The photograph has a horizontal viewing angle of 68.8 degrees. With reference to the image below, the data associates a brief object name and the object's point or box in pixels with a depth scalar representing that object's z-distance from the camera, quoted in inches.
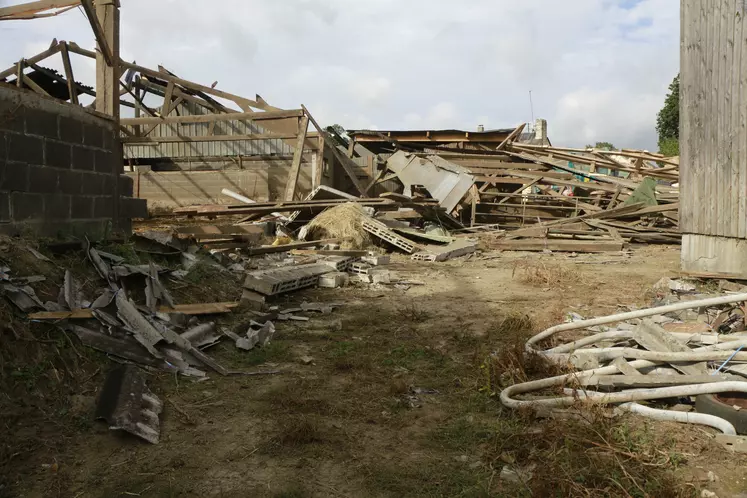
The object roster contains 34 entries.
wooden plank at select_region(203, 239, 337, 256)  368.9
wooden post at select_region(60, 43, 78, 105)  425.1
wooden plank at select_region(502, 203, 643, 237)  568.4
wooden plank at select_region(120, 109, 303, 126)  534.0
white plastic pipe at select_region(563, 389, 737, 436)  120.0
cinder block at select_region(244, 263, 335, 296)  259.8
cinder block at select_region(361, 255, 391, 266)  397.6
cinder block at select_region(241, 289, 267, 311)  250.4
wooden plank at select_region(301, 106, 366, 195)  679.8
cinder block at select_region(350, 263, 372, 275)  360.5
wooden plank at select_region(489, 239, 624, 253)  491.2
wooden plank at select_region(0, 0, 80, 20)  258.2
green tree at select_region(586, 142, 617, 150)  1641.9
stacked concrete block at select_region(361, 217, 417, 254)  469.1
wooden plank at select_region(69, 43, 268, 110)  506.6
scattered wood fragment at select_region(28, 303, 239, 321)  156.9
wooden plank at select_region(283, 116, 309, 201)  536.1
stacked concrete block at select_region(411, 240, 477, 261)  446.6
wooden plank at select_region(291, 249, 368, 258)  397.5
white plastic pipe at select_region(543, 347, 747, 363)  140.2
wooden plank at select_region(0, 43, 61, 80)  435.2
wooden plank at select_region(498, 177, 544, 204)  682.2
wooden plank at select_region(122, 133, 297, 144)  553.0
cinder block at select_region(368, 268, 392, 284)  335.0
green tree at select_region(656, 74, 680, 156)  1440.7
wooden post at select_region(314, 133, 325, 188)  612.6
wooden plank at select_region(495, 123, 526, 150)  774.5
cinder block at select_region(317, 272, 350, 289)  314.2
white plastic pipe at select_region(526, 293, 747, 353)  159.8
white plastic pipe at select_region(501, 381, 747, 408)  127.3
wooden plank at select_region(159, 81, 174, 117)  538.9
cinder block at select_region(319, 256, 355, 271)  349.2
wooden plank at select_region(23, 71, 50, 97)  406.3
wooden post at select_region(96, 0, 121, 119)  259.8
